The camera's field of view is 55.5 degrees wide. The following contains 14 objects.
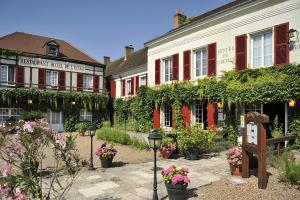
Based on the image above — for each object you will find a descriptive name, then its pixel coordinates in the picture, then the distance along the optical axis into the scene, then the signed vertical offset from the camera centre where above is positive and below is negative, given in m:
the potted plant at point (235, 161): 7.42 -1.39
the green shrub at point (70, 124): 24.58 -1.44
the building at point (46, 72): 22.47 +3.03
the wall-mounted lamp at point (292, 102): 10.61 +0.24
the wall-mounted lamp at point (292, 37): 11.20 +2.82
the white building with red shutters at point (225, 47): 11.70 +3.08
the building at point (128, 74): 23.34 +3.02
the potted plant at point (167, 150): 10.29 -1.52
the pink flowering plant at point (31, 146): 4.23 -0.60
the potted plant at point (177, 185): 5.68 -1.55
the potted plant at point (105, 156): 9.06 -1.54
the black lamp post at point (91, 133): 8.78 -0.82
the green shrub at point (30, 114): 22.38 -0.55
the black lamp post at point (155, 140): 5.99 -0.68
